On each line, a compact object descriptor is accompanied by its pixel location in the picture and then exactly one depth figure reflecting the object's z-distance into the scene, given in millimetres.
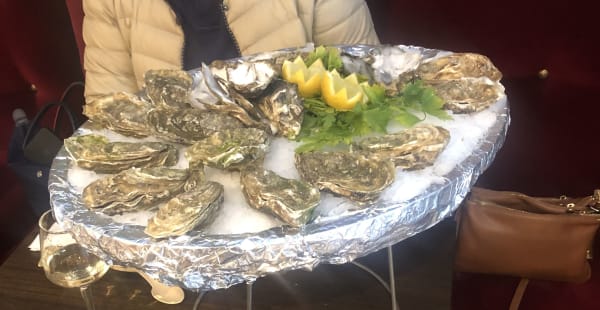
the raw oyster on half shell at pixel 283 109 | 873
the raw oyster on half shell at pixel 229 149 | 774
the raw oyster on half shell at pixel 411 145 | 802
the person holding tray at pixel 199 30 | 1406
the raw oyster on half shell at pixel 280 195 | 687
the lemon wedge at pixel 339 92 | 902
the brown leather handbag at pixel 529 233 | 1157
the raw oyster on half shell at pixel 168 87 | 948
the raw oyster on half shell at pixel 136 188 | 733
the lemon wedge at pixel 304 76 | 941
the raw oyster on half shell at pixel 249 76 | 890
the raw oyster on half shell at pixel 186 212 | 680
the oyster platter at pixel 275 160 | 688
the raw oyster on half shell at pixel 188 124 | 865
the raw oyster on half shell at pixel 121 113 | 895
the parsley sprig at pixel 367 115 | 875
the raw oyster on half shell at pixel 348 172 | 736
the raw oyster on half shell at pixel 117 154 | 810
